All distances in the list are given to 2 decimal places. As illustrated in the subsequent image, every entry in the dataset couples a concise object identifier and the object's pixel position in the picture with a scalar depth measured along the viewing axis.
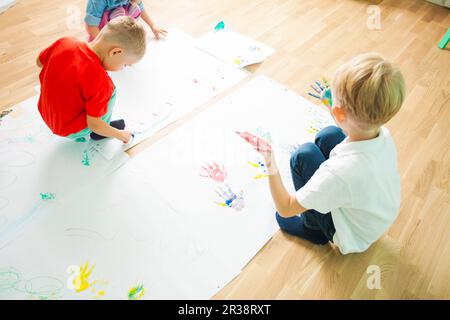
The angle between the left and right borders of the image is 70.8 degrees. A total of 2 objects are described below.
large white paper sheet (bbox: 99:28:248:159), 1.28
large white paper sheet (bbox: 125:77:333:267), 1.00
